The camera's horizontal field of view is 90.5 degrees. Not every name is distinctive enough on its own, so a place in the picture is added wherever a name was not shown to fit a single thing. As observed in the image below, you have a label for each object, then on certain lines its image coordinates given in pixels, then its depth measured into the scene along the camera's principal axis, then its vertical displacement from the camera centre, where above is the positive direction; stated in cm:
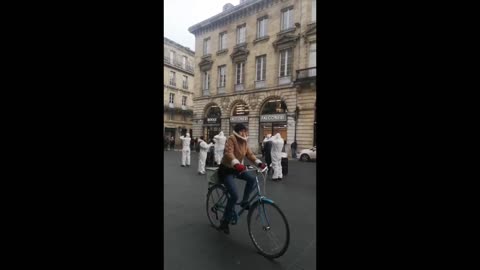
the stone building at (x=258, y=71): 1575 +473
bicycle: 234 -98
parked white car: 1241 -111
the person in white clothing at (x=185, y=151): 967 -79
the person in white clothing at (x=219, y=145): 865 -47
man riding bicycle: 272 -43
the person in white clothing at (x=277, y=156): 685 -68
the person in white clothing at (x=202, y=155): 793 -77
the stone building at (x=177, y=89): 2958 +546
